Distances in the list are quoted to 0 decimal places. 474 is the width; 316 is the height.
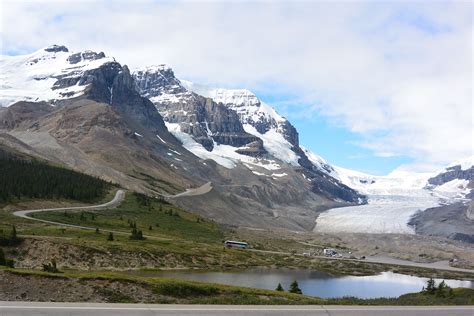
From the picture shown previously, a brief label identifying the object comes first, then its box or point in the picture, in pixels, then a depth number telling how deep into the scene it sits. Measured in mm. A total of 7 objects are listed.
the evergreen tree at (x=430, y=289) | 54119
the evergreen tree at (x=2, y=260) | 55894
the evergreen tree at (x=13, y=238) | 80094
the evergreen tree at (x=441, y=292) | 49278
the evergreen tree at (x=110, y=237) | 101325
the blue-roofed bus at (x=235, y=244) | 146750
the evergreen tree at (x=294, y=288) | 63712
